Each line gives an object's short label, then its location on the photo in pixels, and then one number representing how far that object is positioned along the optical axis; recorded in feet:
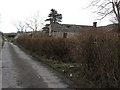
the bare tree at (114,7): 37.90
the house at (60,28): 112.99
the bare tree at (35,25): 108.94
